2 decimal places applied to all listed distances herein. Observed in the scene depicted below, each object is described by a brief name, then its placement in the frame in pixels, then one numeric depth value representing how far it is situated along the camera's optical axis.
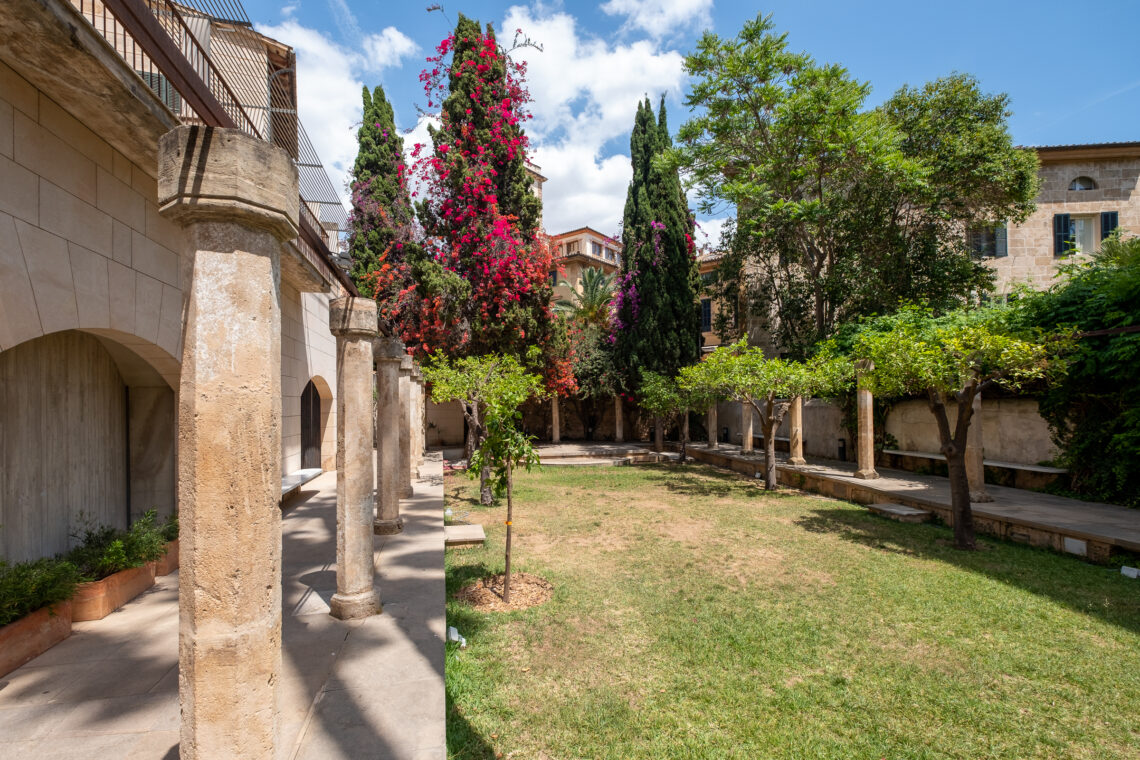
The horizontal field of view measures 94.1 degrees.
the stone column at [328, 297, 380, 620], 4.48
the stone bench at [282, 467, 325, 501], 8.61
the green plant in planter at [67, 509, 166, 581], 4.51
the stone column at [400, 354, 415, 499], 9.36
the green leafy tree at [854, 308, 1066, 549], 7.10
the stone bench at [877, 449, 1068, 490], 10.49
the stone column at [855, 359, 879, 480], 12.24
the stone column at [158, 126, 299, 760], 1.92
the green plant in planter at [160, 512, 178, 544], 5.46
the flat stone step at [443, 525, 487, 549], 7.73
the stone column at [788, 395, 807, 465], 15.04
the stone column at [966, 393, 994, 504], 9.45
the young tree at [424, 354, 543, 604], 6.13
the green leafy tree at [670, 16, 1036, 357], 13.85
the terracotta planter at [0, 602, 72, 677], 3.38
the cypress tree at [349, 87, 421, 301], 18.62
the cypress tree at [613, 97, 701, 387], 19.55
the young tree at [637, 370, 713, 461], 16.44
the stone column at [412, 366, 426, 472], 12.51
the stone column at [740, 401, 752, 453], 17.33
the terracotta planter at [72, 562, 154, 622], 4.20
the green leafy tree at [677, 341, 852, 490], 11.38
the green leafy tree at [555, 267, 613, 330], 23.69
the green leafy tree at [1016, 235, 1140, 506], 8.77
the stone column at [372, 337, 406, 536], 6.42
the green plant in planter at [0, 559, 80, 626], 3.45
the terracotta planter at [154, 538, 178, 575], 5.27
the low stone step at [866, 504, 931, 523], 9.38
